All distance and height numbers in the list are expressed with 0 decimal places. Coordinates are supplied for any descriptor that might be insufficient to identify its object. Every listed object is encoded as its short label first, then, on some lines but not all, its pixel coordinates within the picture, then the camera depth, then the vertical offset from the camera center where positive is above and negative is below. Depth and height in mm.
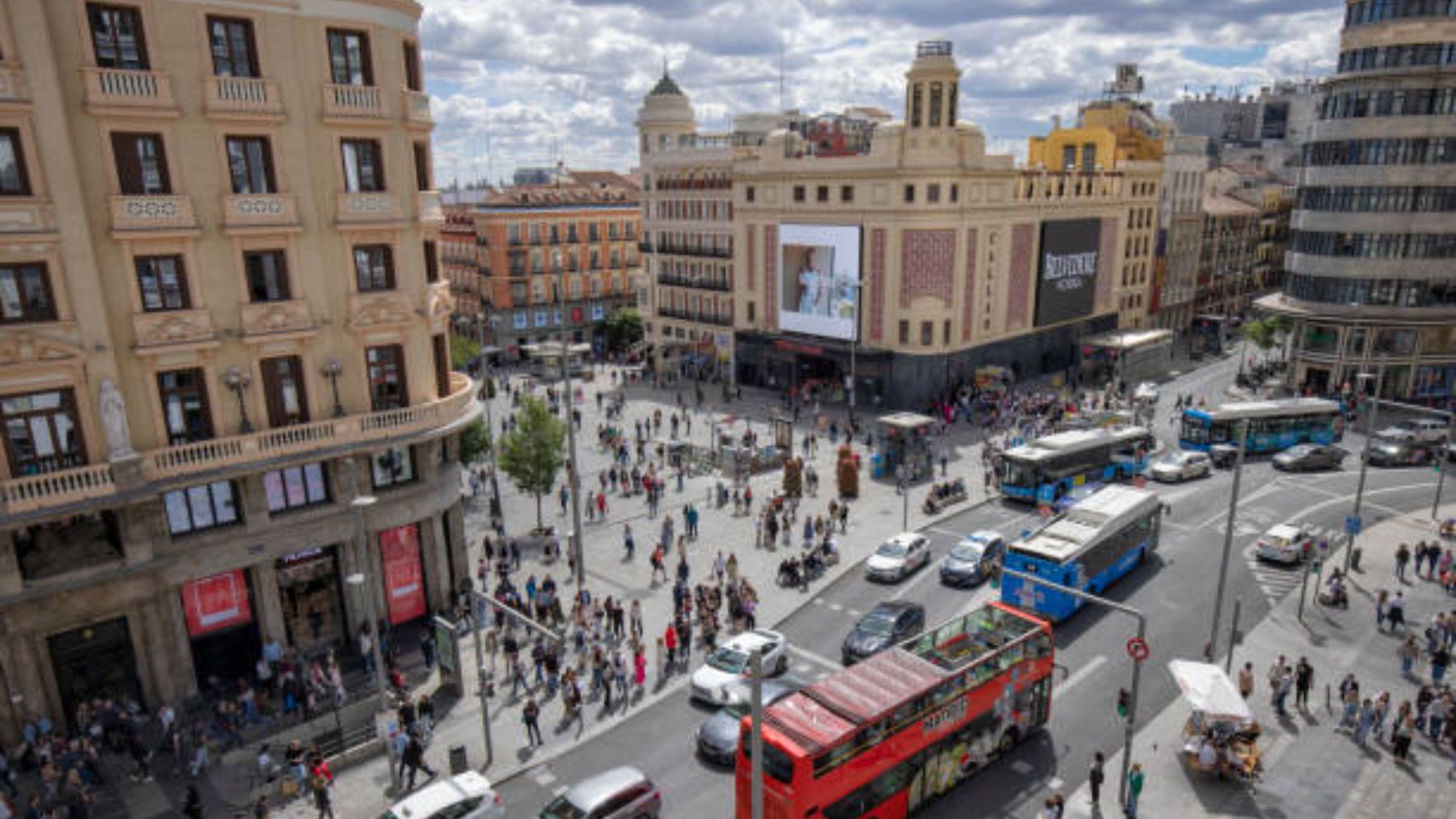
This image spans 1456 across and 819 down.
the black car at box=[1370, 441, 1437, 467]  47719 -14689
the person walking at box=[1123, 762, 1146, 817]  20781 -13981
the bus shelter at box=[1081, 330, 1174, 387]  66188 -13169
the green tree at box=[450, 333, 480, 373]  54312 -9876
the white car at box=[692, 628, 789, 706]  25812 -14112
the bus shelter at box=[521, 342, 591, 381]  72375 -14679
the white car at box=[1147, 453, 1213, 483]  45938 -14659
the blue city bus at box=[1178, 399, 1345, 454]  49219 -13429
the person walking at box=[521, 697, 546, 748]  24156 -14309
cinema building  58188 -4706
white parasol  21875 -12848
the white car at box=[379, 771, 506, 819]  19719 -13508
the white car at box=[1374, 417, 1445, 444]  48531 -13887
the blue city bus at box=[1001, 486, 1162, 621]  29875 -12637
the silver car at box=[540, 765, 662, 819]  19812 -13596
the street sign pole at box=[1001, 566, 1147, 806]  20109 -12026
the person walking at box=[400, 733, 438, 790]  22812 -14397
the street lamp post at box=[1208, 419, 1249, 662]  23891 -10955
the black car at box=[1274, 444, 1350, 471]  46781 -14544
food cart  22094 -14056
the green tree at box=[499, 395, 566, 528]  38906 -11122
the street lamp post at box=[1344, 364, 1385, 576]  31516 -11584
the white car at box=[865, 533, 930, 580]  34344 -14465
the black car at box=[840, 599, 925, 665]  27375 -13840
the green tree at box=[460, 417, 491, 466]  43062 -12100
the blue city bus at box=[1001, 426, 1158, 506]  42031 -13500
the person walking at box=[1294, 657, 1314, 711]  25078 -14028
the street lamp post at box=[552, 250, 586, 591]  32344 -11601
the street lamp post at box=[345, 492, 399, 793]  20719 -9942
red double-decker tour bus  18484 -11989
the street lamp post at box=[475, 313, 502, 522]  41397 -13976
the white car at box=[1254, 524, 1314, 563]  35031 -14310
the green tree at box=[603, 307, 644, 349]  85812 -13061
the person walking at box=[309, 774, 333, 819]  21469 -14408
